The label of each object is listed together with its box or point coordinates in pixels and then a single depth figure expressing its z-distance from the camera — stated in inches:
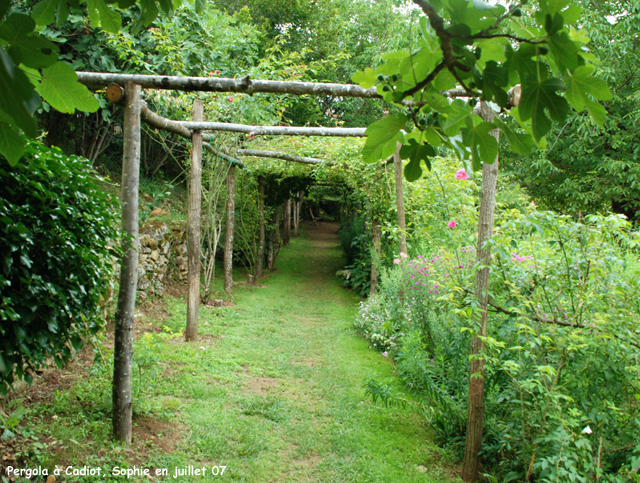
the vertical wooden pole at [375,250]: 322.5
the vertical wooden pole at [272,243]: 494.3
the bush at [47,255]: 81.0
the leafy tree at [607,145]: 357.1
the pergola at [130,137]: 113.2
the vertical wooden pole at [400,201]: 229.1
